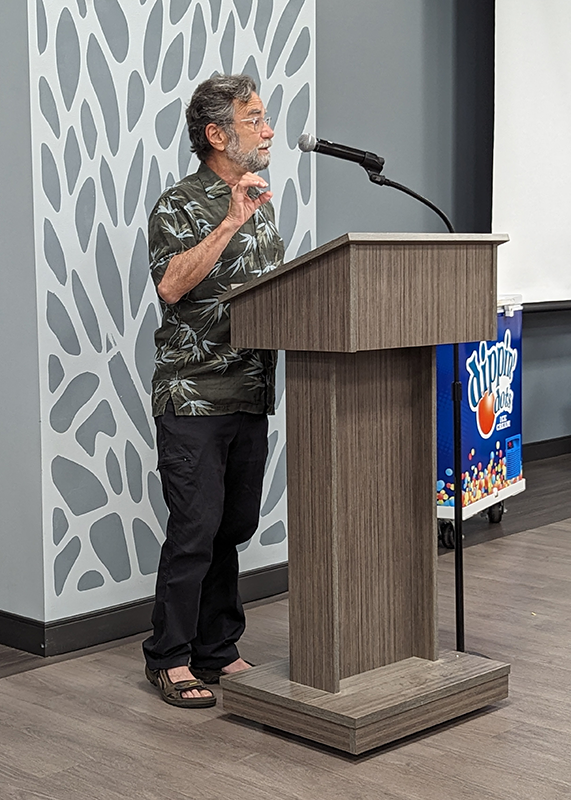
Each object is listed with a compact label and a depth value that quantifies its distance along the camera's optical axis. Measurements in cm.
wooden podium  238
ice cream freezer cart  441
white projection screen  554
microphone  246
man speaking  264
